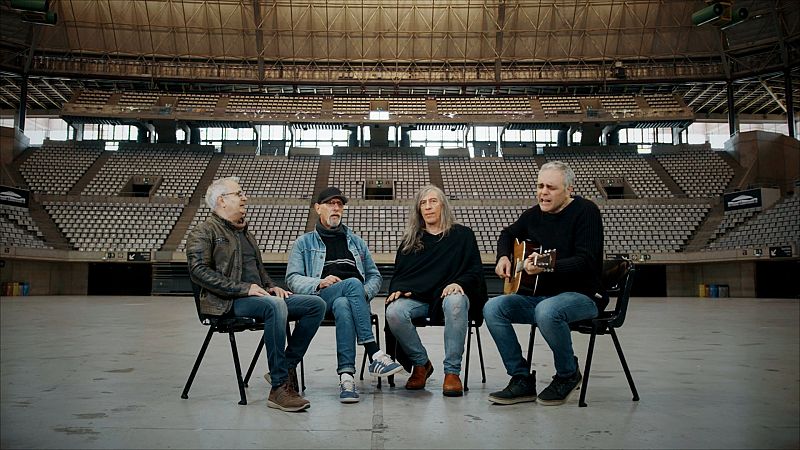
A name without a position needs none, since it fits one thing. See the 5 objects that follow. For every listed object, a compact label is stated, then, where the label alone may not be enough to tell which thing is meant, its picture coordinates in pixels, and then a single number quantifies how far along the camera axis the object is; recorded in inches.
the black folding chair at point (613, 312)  146.8
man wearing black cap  158.7
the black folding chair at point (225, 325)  147.3
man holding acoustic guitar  146.7
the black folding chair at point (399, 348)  170.6
